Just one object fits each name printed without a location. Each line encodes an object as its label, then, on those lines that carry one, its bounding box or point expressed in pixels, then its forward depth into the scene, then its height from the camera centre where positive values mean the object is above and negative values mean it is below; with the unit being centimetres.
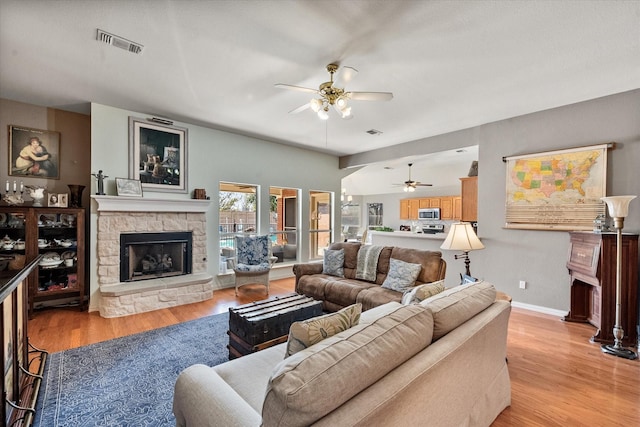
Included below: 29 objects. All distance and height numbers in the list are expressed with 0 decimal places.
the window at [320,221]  682 -25
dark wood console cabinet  289 -70
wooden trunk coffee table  229 -94
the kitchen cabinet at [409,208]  970 +11
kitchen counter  527 -49
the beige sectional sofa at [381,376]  85 -61
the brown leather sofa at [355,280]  321 -91
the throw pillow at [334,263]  396 -73
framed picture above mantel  415 +85
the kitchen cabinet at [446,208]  880 +10
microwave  888 -9
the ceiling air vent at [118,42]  233 +142
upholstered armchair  462 -85
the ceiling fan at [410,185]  776 +71
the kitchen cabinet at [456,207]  866 +13
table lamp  312 -31
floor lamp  273 -50
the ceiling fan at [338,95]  262 +111
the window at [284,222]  601 -26
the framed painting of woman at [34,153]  376 +77
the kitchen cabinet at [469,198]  508 +24
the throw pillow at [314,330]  116 -50
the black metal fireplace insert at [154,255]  408 -69
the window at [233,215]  517 -9
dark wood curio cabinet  356 -46
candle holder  353 +17
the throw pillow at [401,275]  324 -75
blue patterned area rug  188 -136
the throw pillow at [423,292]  185 -54
